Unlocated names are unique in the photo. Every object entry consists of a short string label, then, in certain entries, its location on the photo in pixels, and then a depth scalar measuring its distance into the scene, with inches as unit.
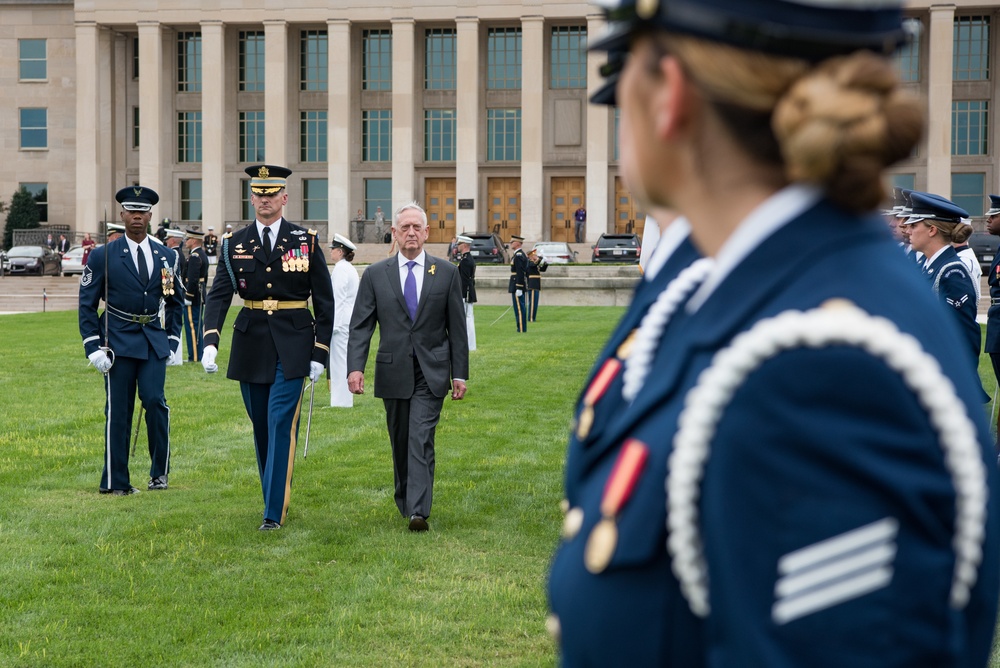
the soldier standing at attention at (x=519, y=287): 1064.0
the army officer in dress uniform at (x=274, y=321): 319.9
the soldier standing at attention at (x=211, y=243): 1765.5
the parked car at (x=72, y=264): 2032.5
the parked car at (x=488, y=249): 1983.3
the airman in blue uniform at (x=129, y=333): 373.1
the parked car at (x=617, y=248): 1921.8
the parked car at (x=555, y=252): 2021.5
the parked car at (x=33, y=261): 2079.2
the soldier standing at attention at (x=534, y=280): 1189.1
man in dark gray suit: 330.3
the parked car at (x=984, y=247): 1750.7
